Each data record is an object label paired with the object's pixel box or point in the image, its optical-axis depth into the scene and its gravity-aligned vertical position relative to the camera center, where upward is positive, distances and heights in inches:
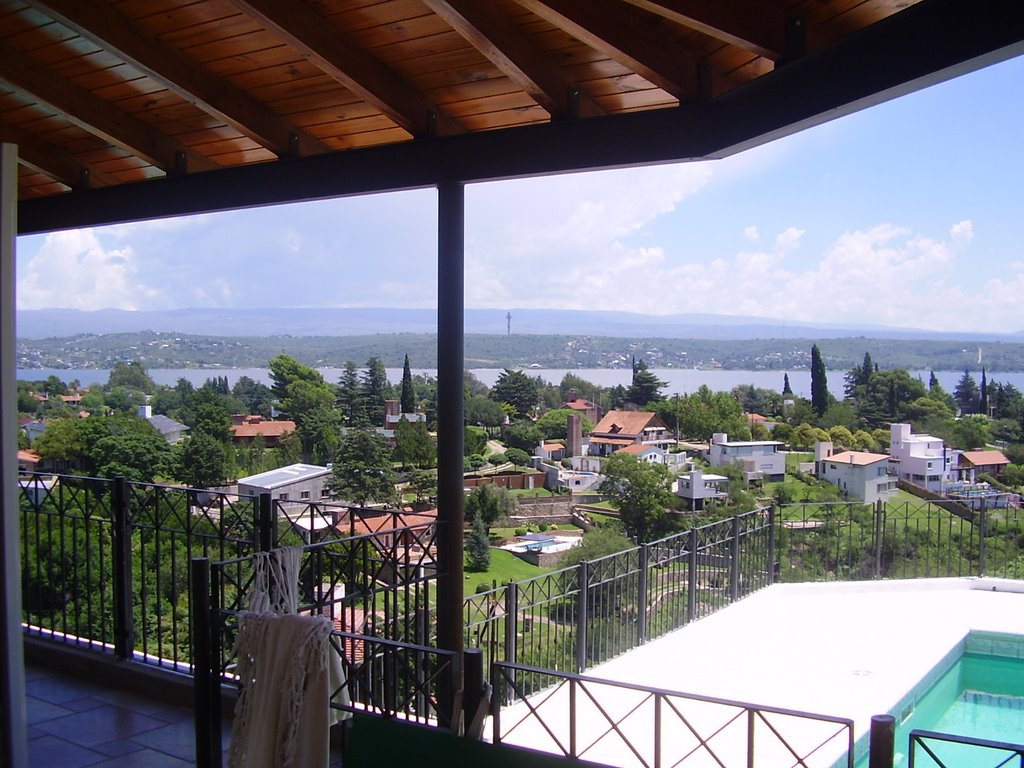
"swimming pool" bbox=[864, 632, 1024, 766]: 245.3 -102.2
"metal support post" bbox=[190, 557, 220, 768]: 95.7 -37.3
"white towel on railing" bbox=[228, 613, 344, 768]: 83.4 -34.1
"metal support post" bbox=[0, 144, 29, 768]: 102.4 -18.0
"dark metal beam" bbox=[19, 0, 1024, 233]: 74.8 +28.3
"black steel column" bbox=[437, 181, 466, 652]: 140.7 -8.6
